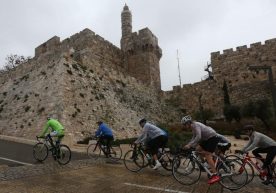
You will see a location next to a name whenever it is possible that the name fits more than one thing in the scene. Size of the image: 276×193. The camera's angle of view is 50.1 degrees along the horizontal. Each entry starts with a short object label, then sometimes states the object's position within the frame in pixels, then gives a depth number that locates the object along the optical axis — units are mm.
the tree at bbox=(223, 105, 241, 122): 24866
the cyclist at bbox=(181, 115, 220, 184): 7632
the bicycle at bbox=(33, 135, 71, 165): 11008
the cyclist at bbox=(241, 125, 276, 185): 7625
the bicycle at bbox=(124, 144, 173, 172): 9625
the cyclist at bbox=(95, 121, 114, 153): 12530
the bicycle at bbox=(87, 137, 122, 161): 12680
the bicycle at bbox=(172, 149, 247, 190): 7395
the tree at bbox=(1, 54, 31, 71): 45906
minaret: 33469
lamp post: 12178
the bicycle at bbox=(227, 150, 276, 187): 7646
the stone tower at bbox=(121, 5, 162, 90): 31672
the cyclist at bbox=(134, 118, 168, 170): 9594
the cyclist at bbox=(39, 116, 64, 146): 11273
